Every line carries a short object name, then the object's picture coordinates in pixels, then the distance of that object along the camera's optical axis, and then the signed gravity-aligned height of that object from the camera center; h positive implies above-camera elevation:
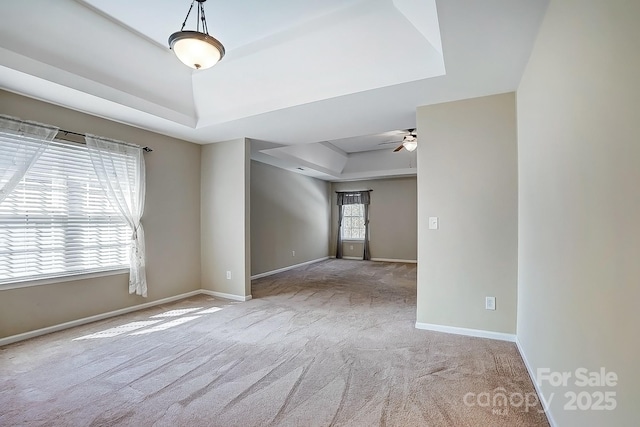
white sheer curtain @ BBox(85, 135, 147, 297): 3.63 +0.38
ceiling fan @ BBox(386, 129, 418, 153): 5.03 +1.21
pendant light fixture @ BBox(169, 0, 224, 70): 2.23 +1.30
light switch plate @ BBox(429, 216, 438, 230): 3.26 -0.10
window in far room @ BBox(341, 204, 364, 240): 9.30 -0.27
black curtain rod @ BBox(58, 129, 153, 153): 3.28 +0.92
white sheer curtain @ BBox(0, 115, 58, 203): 2.82 +0.66
